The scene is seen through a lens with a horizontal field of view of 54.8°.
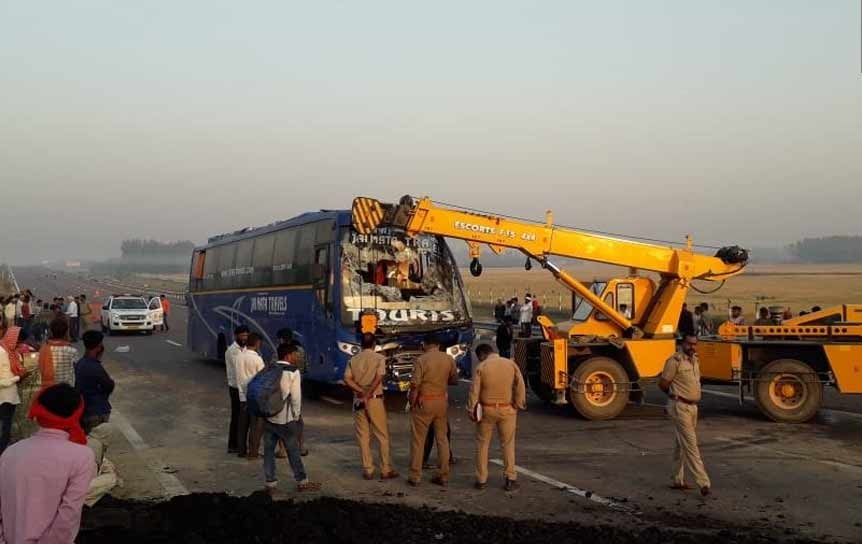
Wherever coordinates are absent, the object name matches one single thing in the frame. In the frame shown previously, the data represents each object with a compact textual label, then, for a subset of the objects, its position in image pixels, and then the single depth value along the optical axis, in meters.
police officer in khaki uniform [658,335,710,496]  8.96
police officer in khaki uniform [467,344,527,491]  9.02
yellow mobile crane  13.96
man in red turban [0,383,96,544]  4.04
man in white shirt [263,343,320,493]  8.73
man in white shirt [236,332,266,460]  10.67
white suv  34.31
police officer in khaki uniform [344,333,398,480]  9.56
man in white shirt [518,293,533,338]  25.92
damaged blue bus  14.71
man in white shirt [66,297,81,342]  29.80
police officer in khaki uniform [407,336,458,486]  9.37
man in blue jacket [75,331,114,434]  8.15
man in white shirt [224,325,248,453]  10.85
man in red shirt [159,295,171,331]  37.31
